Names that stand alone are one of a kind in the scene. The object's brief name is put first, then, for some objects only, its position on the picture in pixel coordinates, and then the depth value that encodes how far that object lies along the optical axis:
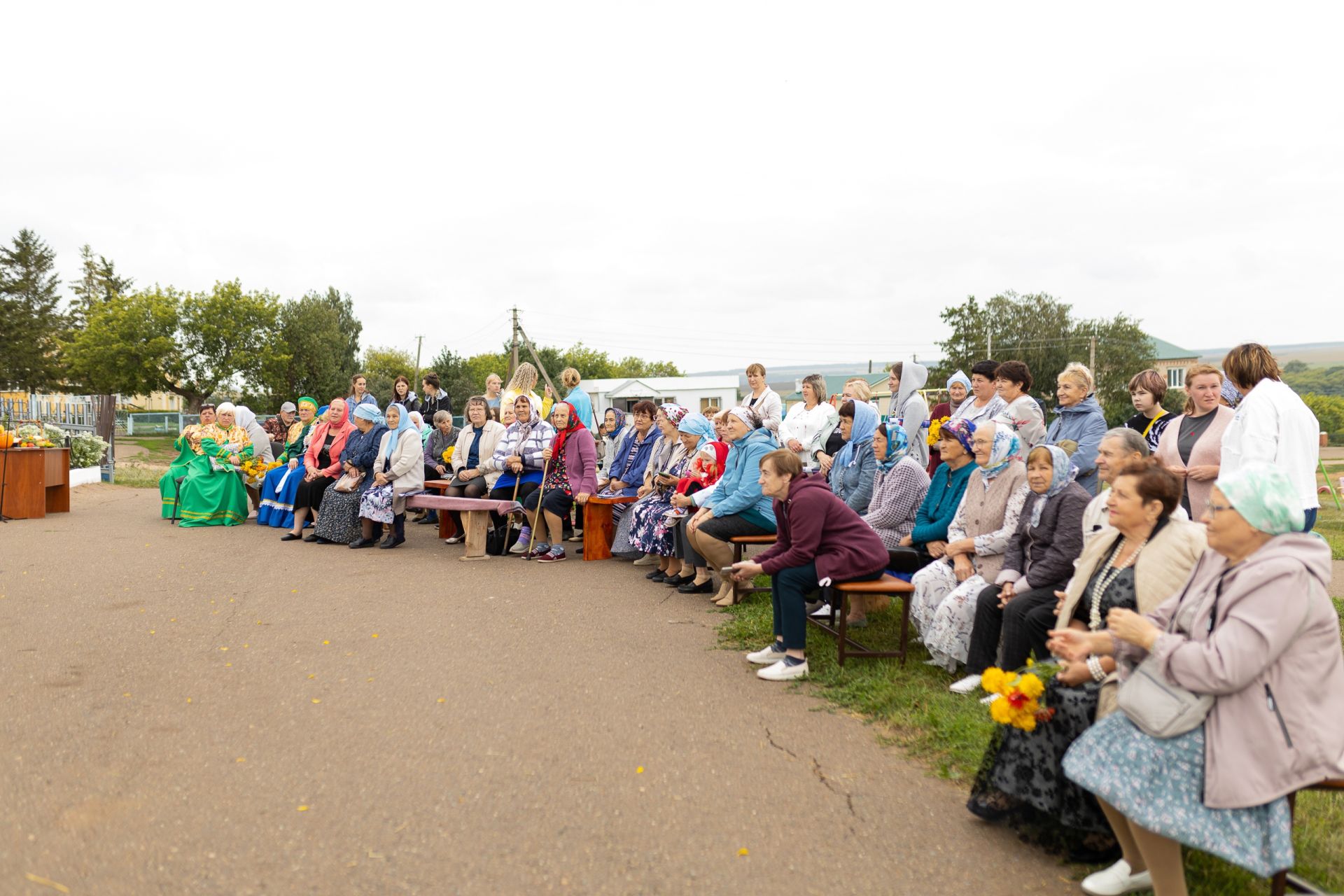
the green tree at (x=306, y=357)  54.22
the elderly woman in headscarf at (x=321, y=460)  12.30
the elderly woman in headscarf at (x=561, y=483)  10.58
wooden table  13.59
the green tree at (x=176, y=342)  51.16
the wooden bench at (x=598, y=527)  10.44
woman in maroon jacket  6.08
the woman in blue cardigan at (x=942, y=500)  6.58
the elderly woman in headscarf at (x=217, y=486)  13.28
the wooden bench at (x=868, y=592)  6.06
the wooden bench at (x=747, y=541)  8.18
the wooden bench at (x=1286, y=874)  3.04
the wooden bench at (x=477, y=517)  10.56
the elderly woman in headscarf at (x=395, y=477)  11.39
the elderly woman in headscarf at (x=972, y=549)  5.89
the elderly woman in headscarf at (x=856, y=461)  8.15
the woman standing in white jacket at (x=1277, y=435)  5.70
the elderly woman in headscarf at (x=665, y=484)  9.30
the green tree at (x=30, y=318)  63.22
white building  61.38
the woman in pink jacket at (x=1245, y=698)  2.92
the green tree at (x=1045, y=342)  65.06
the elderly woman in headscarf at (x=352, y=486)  11.60
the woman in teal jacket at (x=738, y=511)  8.28
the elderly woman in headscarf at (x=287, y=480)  12.91
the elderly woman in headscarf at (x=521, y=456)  11.02
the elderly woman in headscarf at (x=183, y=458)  13.52
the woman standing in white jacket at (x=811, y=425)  10.46
